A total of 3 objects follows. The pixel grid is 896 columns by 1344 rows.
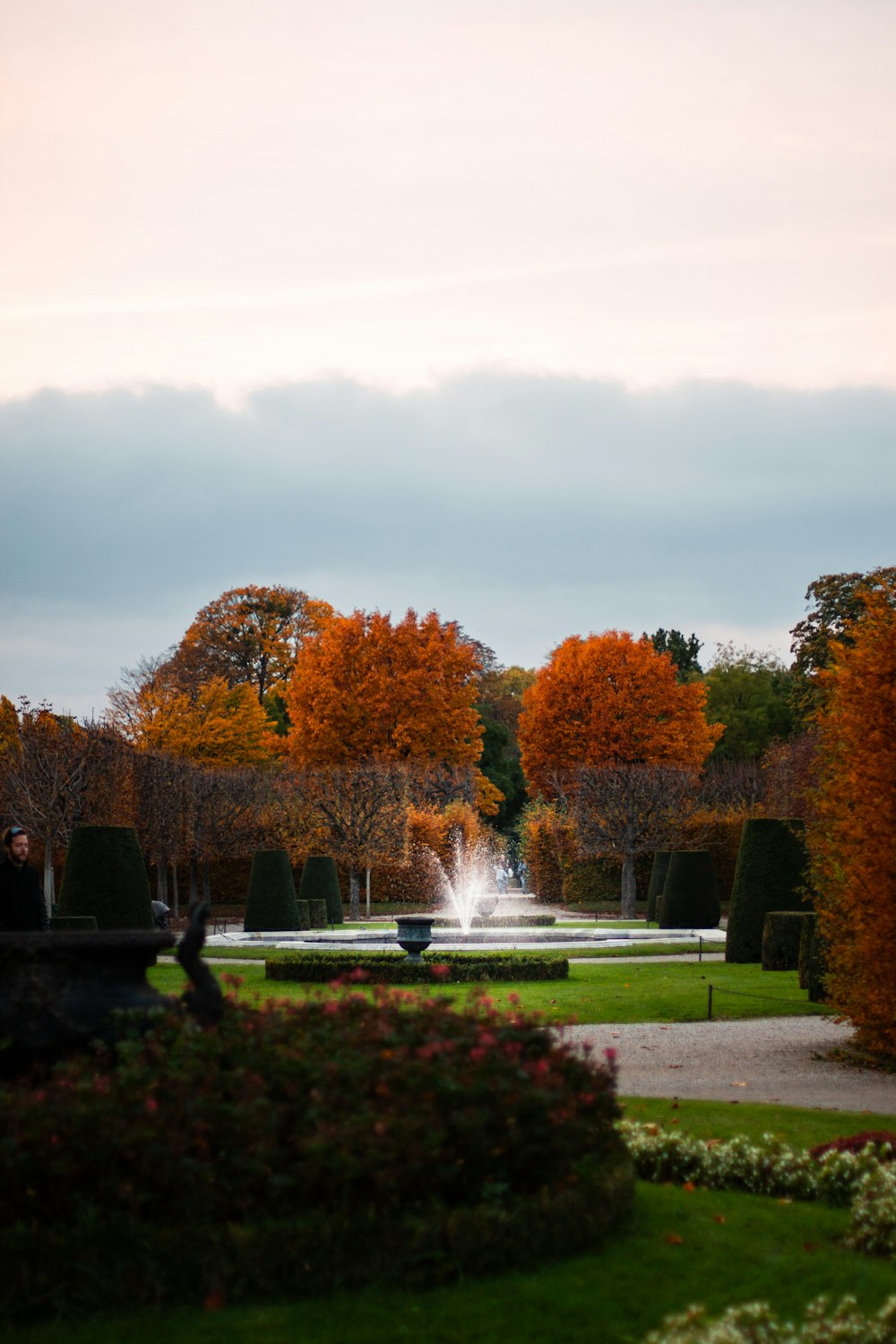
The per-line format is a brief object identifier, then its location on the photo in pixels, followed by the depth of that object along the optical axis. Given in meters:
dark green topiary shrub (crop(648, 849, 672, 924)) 36.16
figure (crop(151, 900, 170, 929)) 28.28
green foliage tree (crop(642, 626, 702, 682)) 78.00
